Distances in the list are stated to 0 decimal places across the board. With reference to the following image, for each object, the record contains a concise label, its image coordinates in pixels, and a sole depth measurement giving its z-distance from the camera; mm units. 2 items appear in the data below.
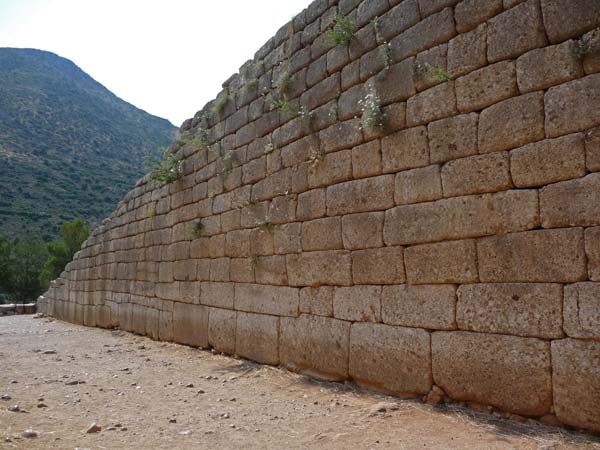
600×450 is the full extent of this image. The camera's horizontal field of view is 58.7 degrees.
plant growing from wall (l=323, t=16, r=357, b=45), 5527
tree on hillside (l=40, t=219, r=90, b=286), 24781
